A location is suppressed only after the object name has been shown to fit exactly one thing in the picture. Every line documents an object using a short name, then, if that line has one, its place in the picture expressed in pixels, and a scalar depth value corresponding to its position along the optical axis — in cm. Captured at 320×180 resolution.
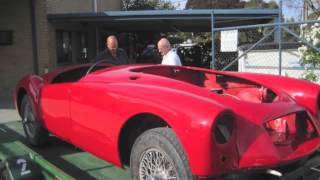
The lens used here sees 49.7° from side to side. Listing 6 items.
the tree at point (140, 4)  1770
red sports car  240
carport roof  1016
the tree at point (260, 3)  4129
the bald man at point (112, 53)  537
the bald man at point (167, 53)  535
